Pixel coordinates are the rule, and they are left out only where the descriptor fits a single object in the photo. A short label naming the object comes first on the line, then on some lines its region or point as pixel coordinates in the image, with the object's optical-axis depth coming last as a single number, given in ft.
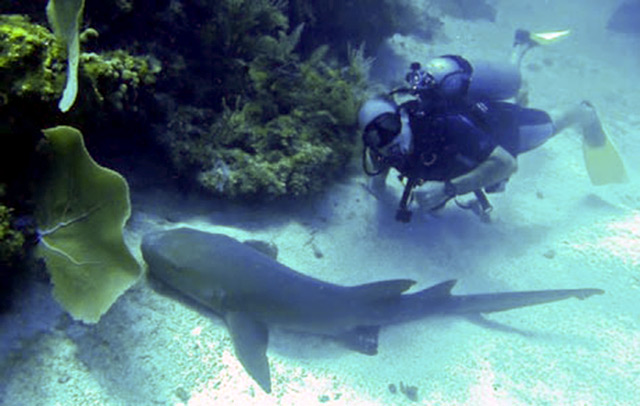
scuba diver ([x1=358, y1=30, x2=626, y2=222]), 16.94
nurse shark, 13.19
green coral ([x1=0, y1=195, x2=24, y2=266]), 9.36
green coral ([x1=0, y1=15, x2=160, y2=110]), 8.91
